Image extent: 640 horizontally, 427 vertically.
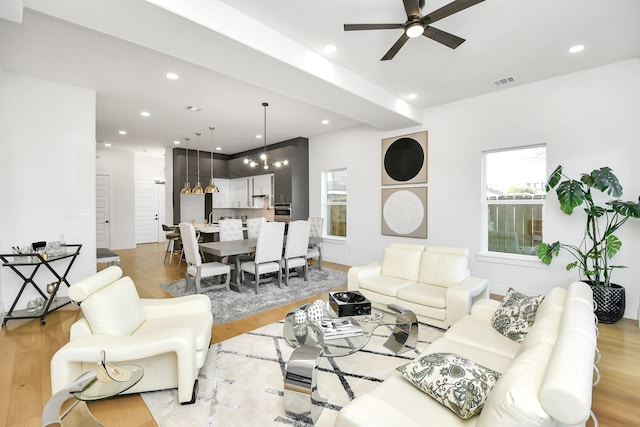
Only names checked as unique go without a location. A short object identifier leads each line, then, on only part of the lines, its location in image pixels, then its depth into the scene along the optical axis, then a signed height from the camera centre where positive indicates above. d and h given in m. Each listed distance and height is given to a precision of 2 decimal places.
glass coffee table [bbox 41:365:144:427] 1.29 -0.79
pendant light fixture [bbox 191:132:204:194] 7.00 +0.50
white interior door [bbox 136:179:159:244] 9.68 +0.01
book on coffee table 2.27 -0.92
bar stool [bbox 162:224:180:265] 6.73 -0.61
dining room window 6.81 +0.21
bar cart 3.42 -0.82
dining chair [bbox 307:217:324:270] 5.98 -0.48
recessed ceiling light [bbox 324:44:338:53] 3.17 +1.75
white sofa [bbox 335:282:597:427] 0.92 -0.62
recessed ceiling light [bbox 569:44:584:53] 3.15 +1.73
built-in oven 7.18 -0.03
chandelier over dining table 4.94 +1.75
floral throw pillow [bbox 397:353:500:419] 1.32 -0.81
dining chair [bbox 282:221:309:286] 4.96 -0.61
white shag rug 1.90 -1.30
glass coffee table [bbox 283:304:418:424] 1.85 -0.97
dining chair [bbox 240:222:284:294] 4.49 -0.64
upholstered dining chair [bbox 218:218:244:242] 5.50 -0.35
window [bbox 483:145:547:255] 4.22 +0.18
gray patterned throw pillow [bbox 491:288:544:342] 2.14 -0.79
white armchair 1.83 -0.86
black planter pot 3.35 -1.05
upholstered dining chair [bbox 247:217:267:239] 5.80 -0.33
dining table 4.30 -0.56
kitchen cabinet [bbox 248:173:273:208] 8.00 +0.61
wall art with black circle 5.27 +0.95
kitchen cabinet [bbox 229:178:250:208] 8.73 +0.56
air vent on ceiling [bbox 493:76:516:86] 3.96 +1.75
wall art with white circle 5.29 -0.03
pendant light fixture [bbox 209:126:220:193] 6.90 +0.53
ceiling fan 2.13 +1.46
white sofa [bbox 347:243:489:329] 3.05 -0.86
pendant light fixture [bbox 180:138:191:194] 7.40 +0.66
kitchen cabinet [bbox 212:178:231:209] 9.07 +0.47
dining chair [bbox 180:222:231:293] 4.20 -0.80
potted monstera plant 3.31 -0.25
